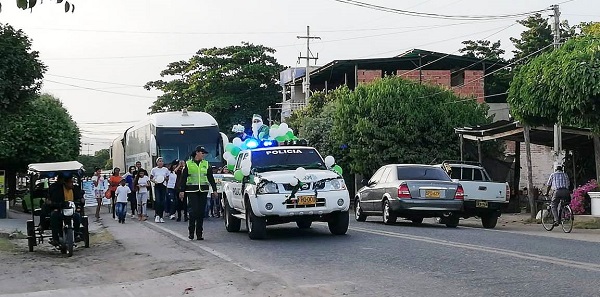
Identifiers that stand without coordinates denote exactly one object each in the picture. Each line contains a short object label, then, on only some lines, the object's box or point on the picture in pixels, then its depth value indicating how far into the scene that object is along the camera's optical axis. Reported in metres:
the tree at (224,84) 69.44
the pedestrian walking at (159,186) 23.61
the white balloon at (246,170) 16.08
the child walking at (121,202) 24.27
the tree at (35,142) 43.66
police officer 15.99
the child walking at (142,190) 25.04
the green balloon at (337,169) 16.58
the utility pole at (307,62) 57.01
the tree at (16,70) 21.39
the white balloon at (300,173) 15.27
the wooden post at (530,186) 26.89
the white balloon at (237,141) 20.30
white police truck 15.17
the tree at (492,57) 66.12
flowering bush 24.75
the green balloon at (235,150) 20.20
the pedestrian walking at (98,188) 29.50
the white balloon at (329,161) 16.74
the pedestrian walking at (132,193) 26.61
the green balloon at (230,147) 20.33
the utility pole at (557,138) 26.50
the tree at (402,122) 37.38
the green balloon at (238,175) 16.41
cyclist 20.84
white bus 29.30
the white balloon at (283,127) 19.35
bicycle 20.63
